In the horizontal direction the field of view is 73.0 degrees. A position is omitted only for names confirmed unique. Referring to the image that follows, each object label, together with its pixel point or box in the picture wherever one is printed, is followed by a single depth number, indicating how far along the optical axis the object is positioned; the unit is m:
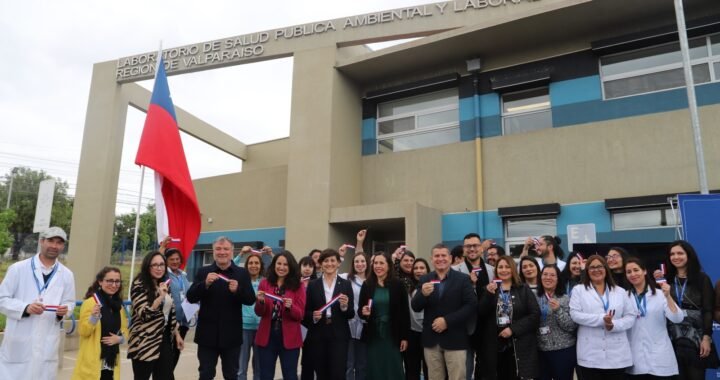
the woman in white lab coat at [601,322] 4.50
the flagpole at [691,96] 6.95
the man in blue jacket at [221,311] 4.99
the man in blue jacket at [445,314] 5.01
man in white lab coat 4.45
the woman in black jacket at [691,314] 4.54
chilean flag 7.79
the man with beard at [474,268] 5.55
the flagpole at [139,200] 7.22
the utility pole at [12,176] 38.99
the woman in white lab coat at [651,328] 4.44
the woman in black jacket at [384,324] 5.32
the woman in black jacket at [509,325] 4.91
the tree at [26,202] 38.12
